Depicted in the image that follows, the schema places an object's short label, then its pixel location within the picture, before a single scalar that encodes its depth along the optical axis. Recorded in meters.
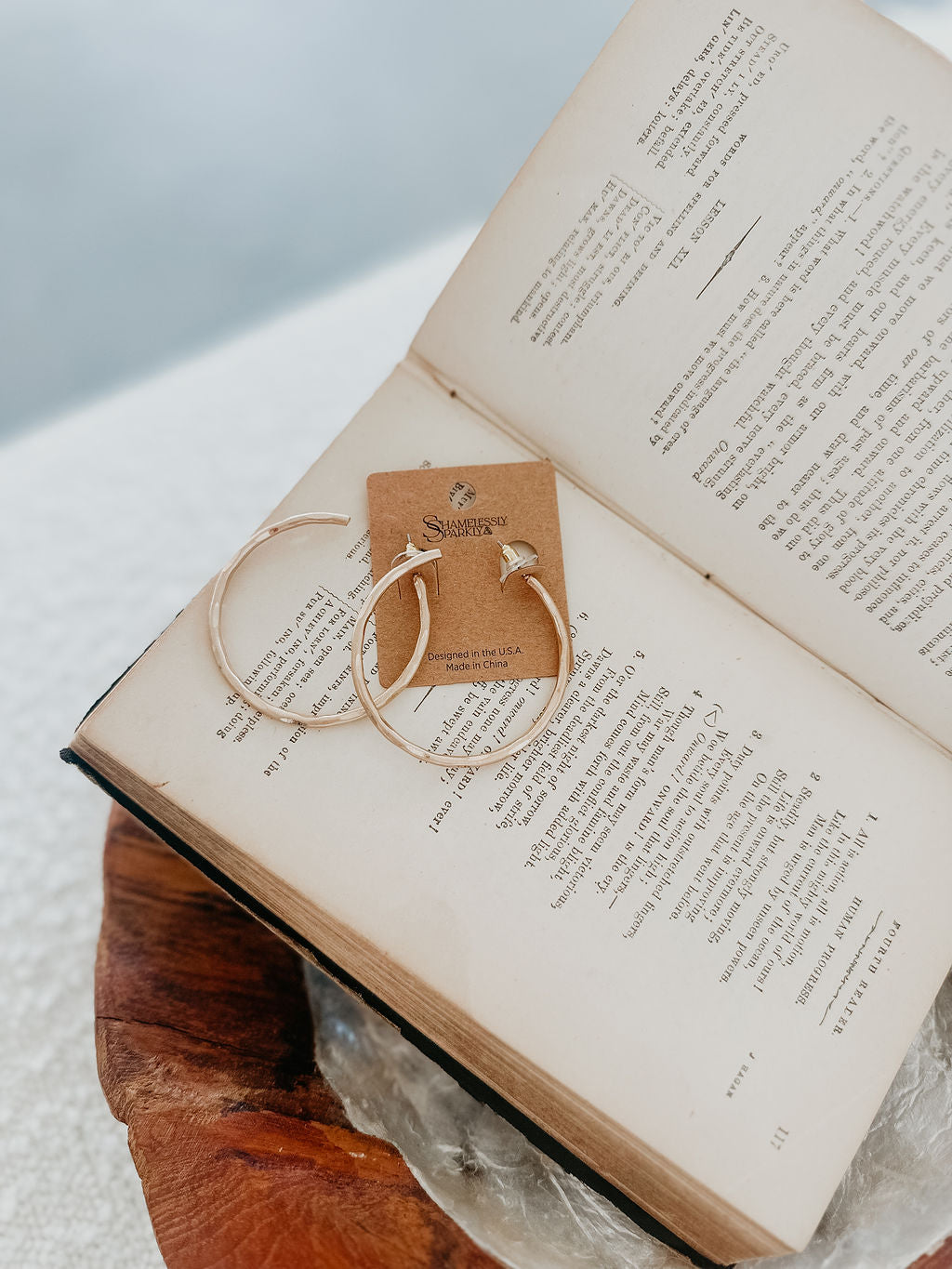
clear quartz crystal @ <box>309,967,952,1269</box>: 0.43
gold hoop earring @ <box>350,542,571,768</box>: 0.42
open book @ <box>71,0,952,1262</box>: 0.41
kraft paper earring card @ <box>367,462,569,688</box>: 0.45
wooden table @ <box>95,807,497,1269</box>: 0.40
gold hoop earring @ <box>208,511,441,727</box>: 0.43
